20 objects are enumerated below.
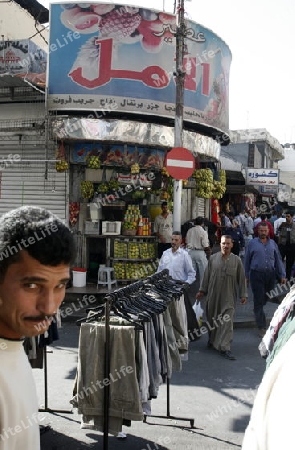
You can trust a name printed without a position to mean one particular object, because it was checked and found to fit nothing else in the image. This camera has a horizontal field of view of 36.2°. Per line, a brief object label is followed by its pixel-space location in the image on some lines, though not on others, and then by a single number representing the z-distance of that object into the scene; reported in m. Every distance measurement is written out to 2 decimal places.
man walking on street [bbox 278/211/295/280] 13.17
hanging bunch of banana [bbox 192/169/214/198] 12.66
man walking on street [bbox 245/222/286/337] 8.59
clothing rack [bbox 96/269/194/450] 3.83
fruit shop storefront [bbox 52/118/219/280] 10.70
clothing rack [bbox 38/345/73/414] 5.04
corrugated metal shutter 11.10
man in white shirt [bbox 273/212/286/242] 15.60
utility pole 9.76
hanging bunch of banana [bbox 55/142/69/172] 10.53
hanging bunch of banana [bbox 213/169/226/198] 13.84
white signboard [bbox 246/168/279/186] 20.14
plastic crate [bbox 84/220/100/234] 11.12
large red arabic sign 11.09
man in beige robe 7.69
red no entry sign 9.01
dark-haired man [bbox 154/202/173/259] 11.70
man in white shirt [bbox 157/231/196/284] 7.97
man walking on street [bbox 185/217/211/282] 11.05
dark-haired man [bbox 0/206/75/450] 1.41
